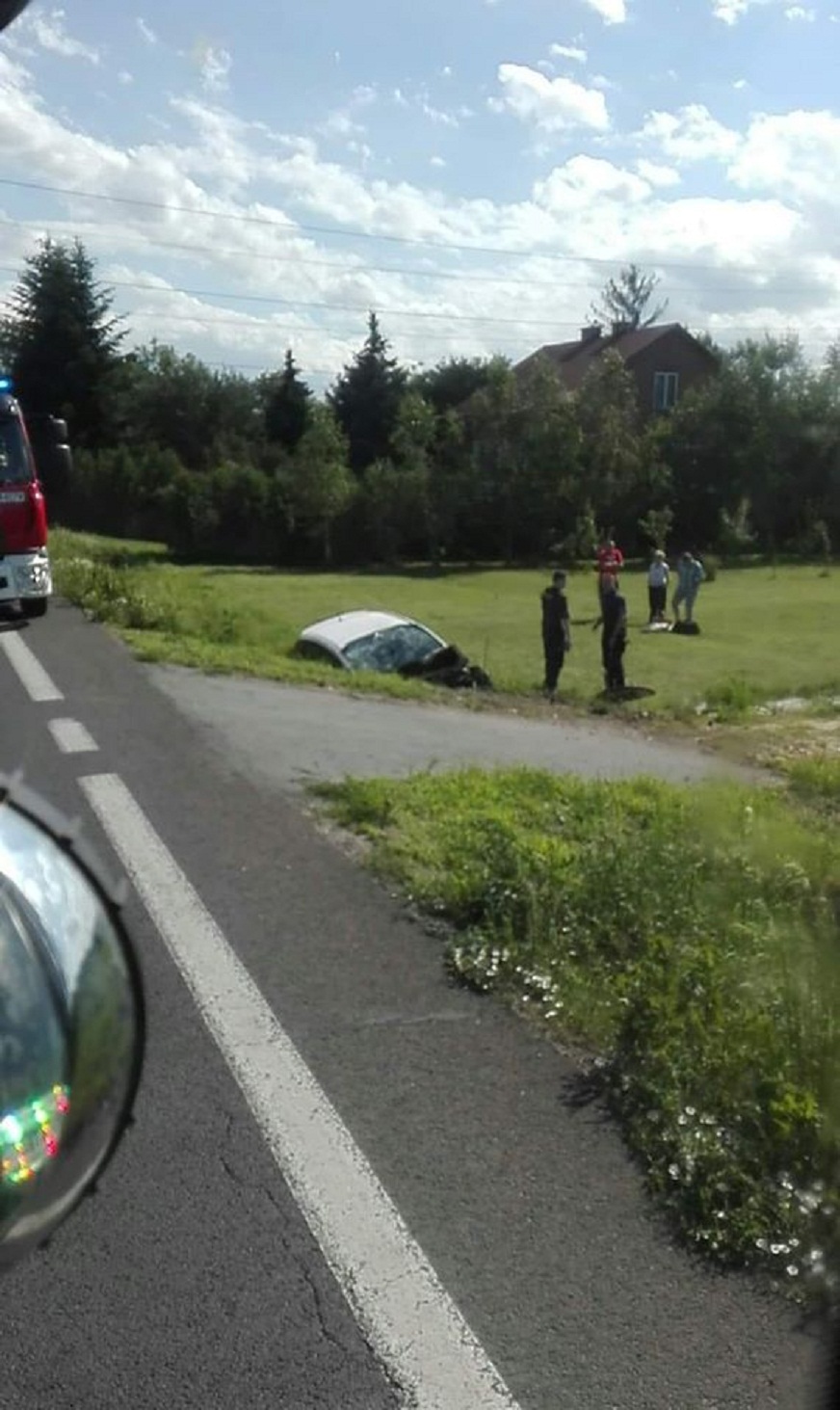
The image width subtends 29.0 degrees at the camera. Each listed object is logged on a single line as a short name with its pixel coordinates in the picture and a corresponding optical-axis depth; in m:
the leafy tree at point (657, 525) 59.03
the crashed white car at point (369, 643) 22.28
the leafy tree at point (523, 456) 59.41
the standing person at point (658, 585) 37.48
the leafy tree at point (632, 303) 104.44
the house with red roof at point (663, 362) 76.38
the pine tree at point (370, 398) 75.94
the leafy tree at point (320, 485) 58.88
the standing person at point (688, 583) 37.38
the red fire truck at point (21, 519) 17.62
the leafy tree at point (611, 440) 60.00
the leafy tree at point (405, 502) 59.53
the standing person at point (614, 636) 24.23
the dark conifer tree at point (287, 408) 75.94
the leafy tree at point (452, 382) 87.06
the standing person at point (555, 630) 23.78
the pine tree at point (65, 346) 66.56
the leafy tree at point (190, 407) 75.94
